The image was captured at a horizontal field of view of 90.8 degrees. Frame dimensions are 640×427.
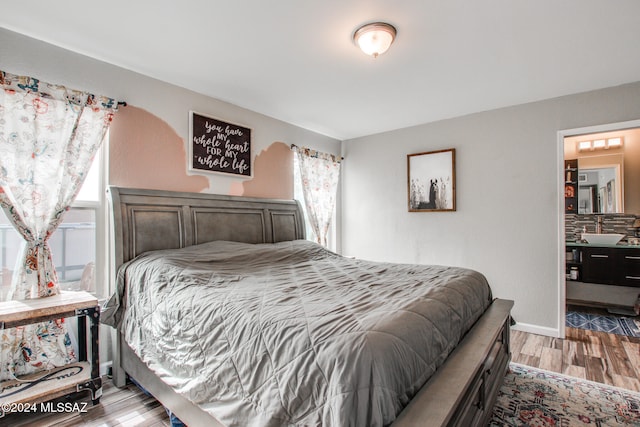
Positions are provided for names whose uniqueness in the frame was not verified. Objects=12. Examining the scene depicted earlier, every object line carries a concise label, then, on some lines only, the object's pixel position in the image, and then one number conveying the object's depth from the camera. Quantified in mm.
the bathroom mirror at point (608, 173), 4176
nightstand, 1765
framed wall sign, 2986
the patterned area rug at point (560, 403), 1907
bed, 1031
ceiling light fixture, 2014
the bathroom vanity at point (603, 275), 3848
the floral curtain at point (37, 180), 2008
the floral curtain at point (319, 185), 4168
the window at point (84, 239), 2307
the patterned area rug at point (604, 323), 3383
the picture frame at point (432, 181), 3896
